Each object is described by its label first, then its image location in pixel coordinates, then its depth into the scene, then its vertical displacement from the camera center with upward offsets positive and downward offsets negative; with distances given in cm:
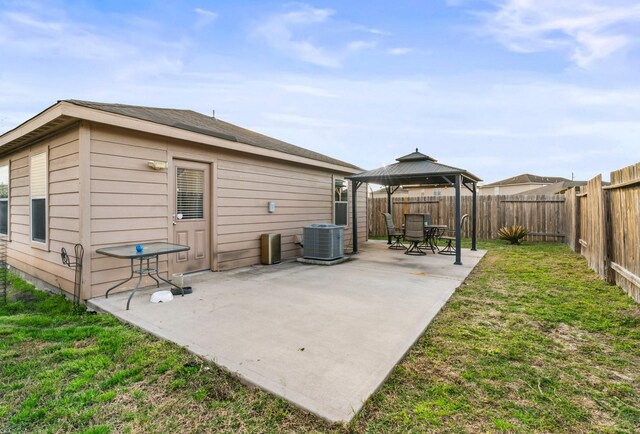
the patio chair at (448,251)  795 -86
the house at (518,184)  2980 +331
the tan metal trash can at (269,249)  627 -61
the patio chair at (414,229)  768 -27
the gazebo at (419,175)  674 +106
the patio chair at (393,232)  895 -41
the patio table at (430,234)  821 -43
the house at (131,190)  393 +46
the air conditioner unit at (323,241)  639 -48
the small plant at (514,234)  997 -52
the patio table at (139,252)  346 -37
